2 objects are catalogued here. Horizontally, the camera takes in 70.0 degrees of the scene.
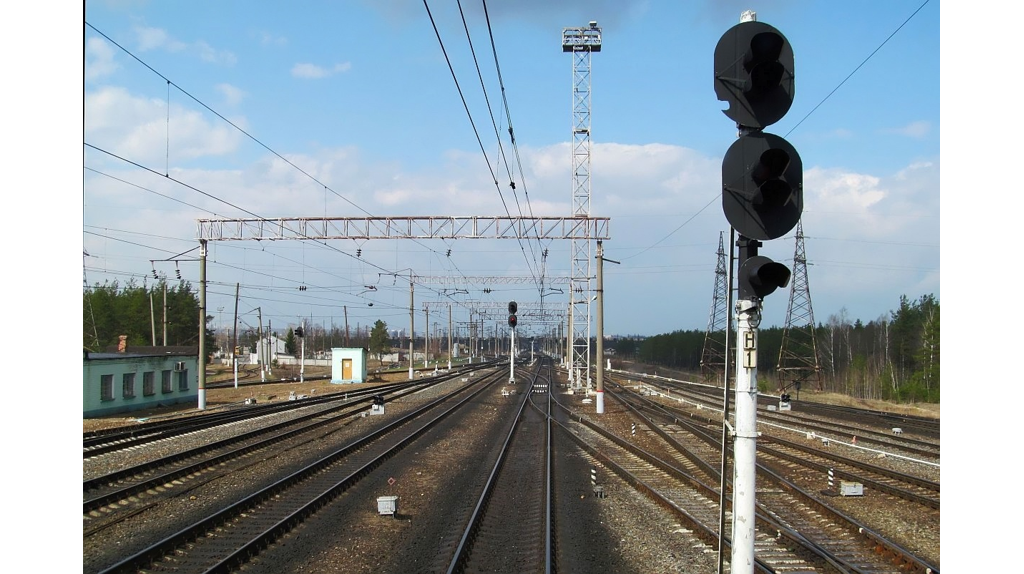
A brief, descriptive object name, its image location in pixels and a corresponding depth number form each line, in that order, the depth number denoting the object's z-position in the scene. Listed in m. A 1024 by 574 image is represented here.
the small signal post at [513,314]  35.56
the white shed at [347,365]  48.56
